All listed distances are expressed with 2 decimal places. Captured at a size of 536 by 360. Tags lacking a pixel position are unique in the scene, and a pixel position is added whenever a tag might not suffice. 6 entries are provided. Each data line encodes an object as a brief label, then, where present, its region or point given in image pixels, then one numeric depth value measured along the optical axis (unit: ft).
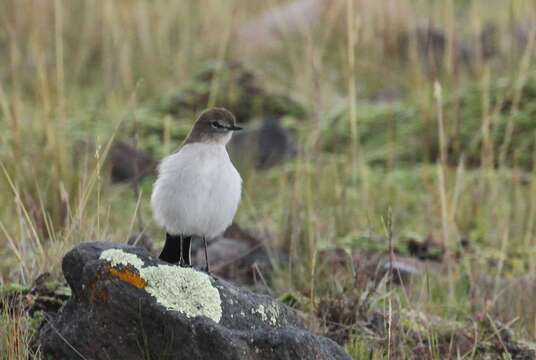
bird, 31.45
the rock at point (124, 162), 62.18
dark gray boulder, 27.12
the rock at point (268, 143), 66.08
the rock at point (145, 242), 42.23
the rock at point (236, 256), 44.14
